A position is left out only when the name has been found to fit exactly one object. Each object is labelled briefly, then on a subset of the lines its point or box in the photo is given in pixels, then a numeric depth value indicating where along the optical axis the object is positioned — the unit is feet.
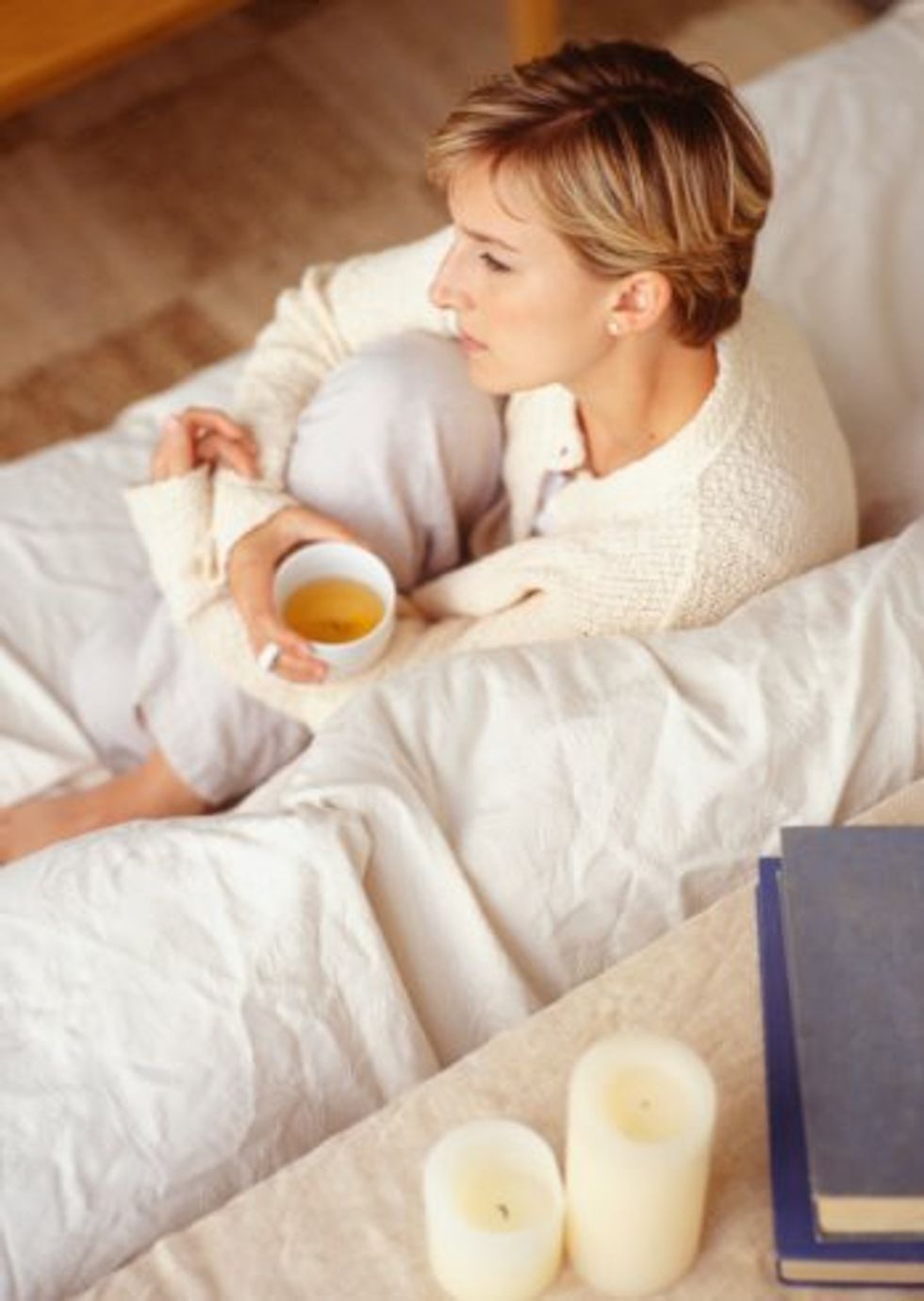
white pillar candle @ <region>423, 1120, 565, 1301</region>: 4.76
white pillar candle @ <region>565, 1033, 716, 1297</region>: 4.65
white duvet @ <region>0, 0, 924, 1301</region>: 5.30
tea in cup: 6.51
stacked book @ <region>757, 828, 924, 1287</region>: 4.66
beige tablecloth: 4.97
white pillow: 7.27
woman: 6.00
